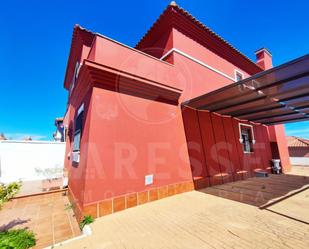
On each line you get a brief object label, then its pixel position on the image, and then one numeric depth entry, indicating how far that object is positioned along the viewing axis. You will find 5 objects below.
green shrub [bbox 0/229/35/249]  2.87
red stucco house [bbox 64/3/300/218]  4.11
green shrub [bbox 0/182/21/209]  3.53
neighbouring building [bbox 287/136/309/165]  27.10
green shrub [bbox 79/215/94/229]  3.46
